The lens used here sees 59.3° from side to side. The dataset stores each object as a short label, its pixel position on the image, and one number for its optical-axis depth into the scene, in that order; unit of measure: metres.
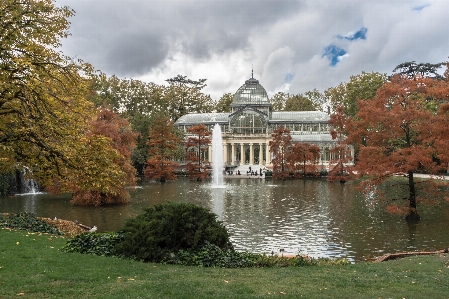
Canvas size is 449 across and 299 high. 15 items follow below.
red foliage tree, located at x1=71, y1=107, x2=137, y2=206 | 25.22
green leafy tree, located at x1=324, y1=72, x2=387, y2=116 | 57.69
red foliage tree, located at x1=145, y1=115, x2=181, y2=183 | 45.28
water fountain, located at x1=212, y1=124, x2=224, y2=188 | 42.87
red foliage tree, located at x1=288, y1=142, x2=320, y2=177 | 48.91
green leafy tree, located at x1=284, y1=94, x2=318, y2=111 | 82.00
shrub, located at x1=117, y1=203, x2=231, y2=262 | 9.60
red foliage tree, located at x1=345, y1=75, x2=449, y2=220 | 18.56
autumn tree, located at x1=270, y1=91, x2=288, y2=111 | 89.12
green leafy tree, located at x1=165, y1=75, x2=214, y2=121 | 76.12
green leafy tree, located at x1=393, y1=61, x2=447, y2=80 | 57.03
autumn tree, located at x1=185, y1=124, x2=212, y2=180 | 49.61
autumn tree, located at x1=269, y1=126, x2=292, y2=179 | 48.62
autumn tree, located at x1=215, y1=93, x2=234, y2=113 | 85.06
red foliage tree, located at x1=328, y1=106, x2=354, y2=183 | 43.44
